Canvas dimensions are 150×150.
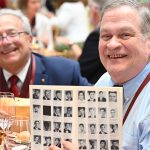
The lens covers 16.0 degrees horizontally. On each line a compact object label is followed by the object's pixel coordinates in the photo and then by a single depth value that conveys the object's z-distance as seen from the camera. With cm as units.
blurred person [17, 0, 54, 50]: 622
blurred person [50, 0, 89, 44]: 716
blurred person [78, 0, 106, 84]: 464
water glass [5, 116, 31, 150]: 241
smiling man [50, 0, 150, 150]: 216
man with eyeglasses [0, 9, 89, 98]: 338
